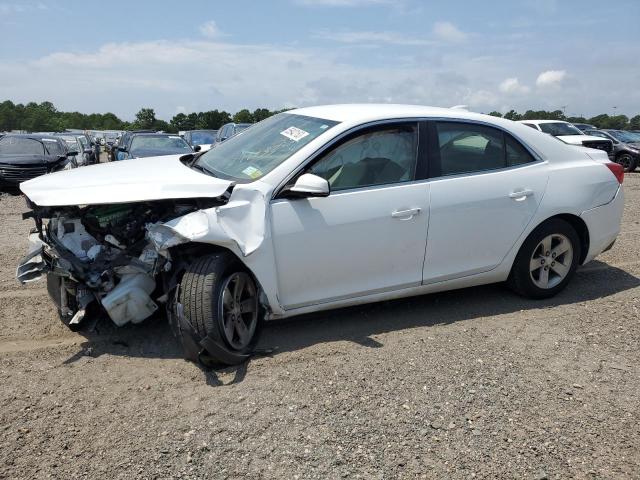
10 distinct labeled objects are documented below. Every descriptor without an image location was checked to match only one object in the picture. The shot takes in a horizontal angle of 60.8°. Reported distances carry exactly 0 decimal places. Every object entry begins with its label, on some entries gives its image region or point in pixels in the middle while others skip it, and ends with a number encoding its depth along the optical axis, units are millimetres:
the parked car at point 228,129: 17600
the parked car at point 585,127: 24844
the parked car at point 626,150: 19969
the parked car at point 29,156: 12891
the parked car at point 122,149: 14891
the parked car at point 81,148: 15344
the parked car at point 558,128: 18570
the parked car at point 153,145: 13586
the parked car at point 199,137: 19741
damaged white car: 3707
